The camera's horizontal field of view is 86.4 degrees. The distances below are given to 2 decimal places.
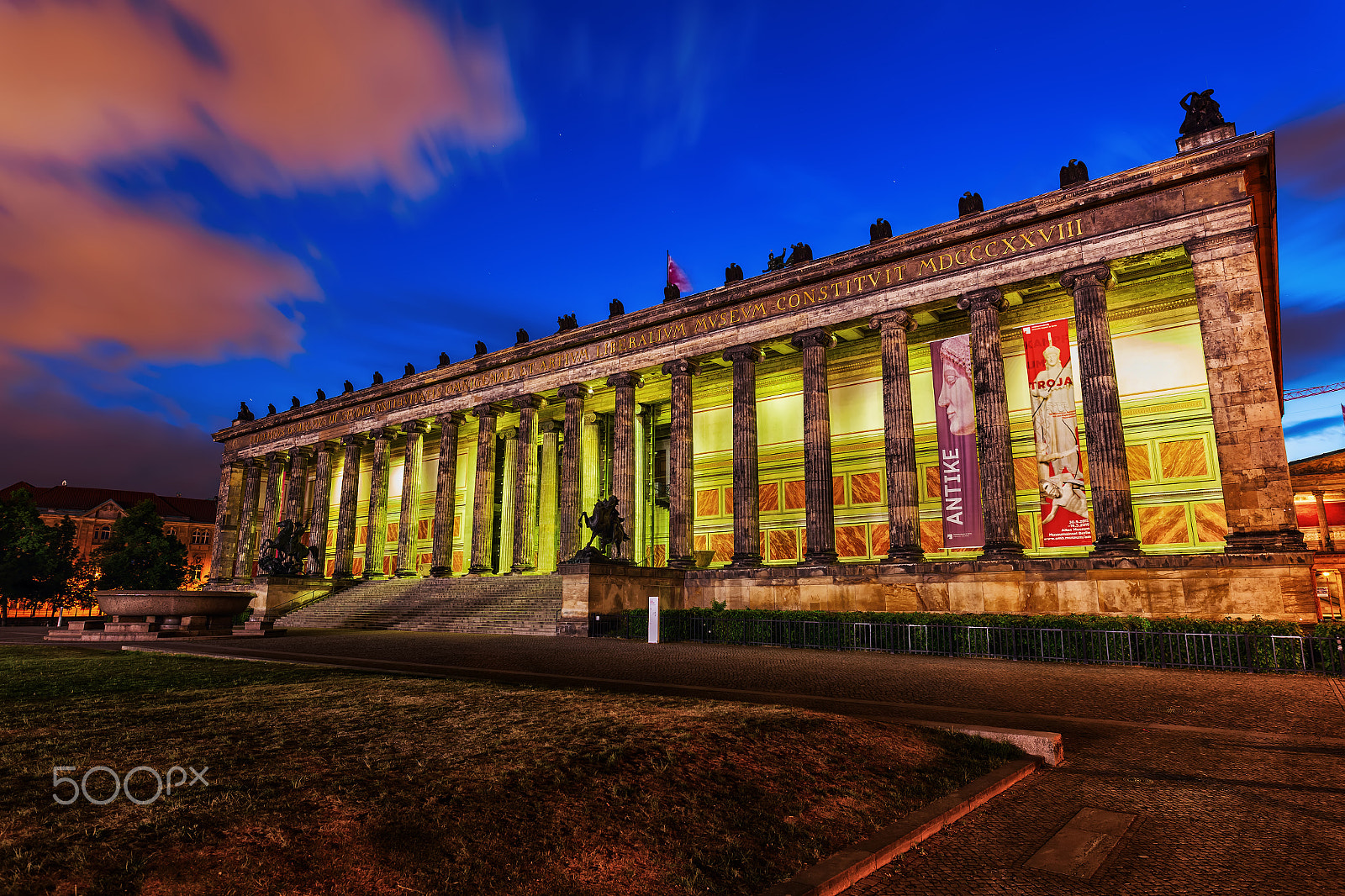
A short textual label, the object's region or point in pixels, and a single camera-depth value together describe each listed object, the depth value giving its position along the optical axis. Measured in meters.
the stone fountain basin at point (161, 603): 21.88
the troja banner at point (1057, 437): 22.03
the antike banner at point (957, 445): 24.03
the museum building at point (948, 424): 20.50
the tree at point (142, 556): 50.59
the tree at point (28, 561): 48.97
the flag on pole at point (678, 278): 34.16
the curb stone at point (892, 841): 3.77
